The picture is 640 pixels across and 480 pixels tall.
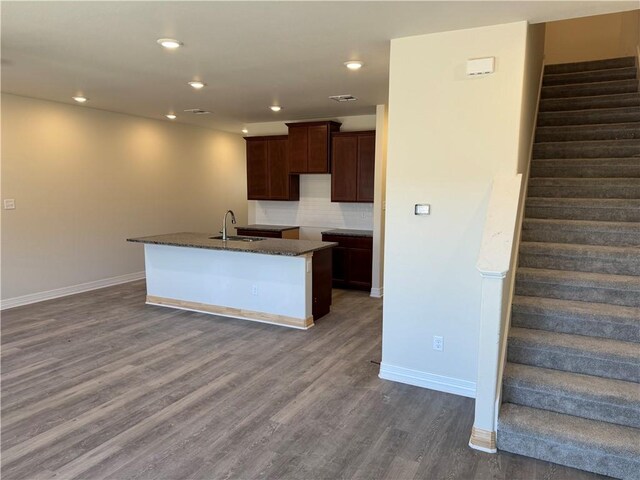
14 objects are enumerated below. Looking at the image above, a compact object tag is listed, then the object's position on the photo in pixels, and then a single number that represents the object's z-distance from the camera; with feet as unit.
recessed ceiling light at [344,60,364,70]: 11.76
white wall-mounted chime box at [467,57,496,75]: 9.15
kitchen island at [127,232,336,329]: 15.03
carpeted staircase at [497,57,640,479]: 7.88
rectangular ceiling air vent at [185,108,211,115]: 19.79
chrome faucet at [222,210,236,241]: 17.02
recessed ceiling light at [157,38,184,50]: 10.08
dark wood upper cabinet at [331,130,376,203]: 19.71
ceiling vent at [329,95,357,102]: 16.40
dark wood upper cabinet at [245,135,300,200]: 22.30
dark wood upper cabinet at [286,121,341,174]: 20.61
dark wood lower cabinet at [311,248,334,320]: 15.52
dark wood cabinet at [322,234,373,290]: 19.77
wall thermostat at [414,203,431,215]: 10.21
